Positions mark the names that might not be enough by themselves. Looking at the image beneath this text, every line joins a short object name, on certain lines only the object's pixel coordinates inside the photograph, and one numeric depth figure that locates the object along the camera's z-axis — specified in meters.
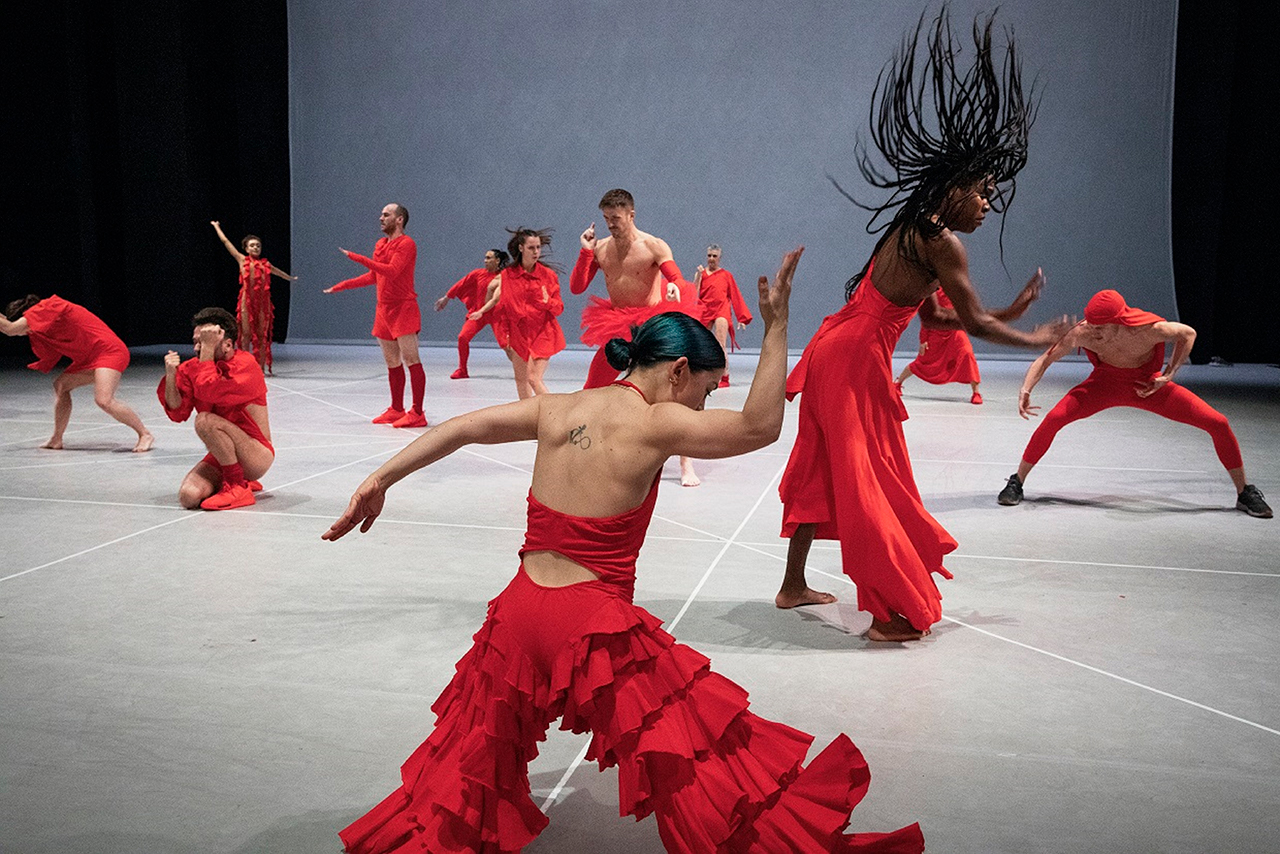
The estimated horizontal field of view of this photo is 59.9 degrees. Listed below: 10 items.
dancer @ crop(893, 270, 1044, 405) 10.12
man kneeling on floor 5.73
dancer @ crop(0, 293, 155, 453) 7.35
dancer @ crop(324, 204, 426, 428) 9.00
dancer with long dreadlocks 3.63
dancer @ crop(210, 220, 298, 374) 12.34
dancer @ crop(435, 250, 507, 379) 11.71
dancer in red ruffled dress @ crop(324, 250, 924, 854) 2.10
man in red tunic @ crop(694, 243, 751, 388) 11.68
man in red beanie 5.60
